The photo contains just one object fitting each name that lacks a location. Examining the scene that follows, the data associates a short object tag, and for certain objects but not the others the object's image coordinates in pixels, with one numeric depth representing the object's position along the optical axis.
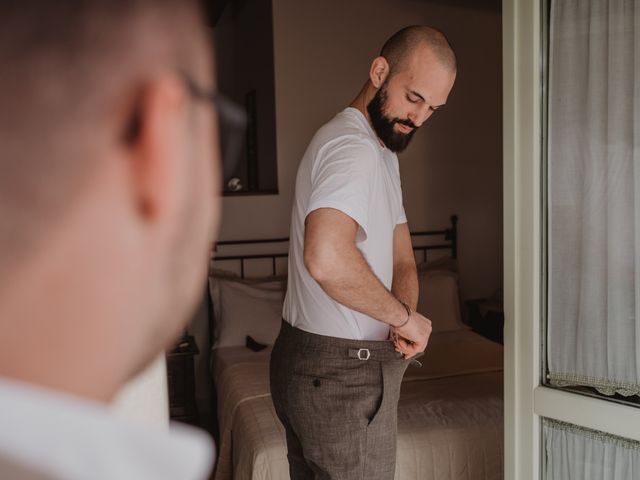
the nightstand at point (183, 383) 3.21
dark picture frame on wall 3.91
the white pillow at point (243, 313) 3.61
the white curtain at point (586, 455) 1.69
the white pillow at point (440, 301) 3.86
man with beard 1.55
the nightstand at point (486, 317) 3.97
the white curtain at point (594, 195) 1.60
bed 2.38
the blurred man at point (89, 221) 0.34
